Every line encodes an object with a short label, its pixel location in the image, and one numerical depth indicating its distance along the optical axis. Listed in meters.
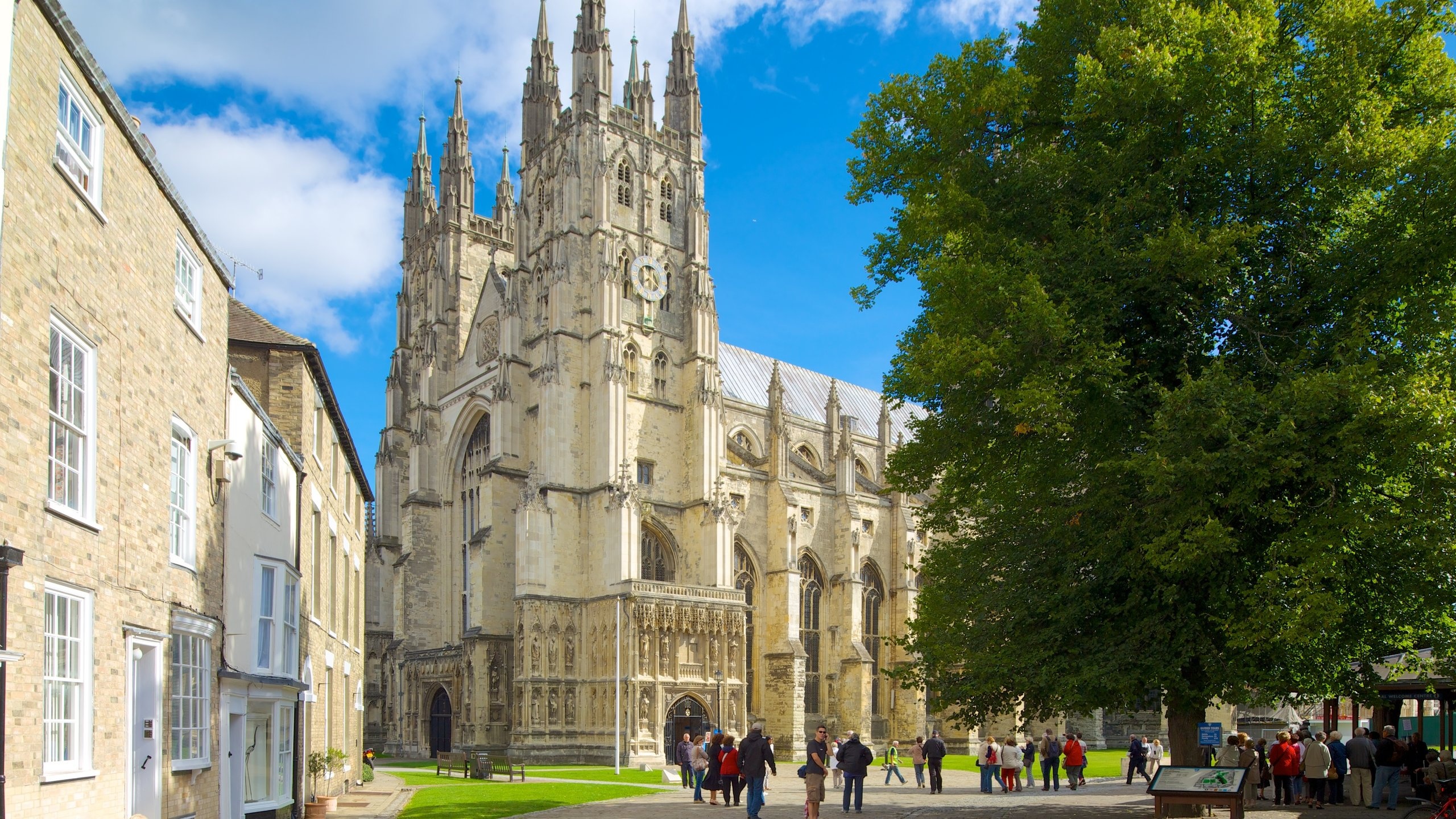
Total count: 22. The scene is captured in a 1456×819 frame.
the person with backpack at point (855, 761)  18.69
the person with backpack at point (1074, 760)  27.19
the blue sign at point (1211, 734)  16.69
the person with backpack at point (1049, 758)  26.88
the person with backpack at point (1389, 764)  18.55
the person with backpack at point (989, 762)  25.47
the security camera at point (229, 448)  12.90
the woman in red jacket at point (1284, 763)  19.75
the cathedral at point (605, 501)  42.78
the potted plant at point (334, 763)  19.30
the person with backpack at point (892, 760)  28.75
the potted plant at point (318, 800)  17.14
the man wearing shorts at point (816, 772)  16.50
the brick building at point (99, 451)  8.09
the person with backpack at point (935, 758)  25.92
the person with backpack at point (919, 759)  27.84
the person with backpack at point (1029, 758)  28.89
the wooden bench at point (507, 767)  31.56
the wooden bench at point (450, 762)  34.12
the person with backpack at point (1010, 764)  25.34
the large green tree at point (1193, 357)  13.40
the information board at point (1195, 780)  13.98
